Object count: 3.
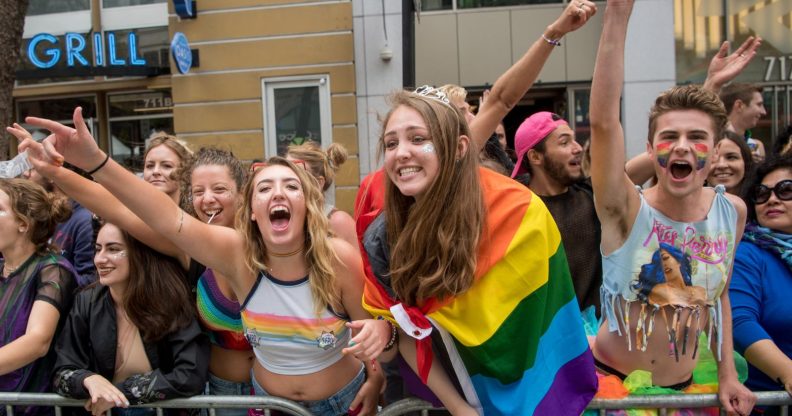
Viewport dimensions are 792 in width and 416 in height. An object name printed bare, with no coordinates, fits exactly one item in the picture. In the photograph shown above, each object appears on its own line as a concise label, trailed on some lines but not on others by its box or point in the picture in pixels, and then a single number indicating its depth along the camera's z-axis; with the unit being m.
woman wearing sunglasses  2.46
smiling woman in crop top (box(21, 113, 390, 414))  2.32
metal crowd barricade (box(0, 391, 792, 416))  2.31
